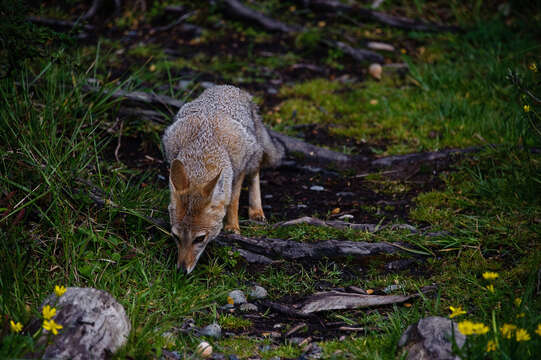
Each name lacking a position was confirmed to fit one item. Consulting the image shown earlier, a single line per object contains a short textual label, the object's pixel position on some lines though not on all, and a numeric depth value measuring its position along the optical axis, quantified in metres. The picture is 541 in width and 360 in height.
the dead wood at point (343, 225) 9.88
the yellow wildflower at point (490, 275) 6.23
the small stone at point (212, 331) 7.12
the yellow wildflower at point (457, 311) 5.81
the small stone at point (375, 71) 17.33
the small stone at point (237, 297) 8.23
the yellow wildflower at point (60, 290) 5.88
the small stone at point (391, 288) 8.30
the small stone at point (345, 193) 11.84
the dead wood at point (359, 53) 18.52
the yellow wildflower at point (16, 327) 5.58
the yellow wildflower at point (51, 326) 5.35
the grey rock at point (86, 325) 5.70
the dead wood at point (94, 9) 22.42
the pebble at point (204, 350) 6.45
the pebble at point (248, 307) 8.09
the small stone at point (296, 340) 7.16
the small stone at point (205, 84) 16.05
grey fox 8.46
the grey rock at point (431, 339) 5.84
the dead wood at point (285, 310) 7.89
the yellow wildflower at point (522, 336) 5.25
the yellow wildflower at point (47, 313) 5.45
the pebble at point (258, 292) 8.41
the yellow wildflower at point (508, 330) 5.47
